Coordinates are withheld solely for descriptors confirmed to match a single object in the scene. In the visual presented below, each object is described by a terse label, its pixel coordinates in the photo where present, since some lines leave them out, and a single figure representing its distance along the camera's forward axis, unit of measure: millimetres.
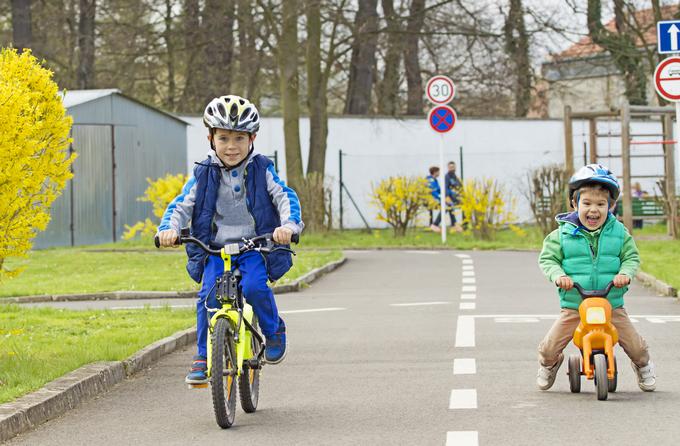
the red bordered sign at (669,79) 19109
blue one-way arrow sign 18797
